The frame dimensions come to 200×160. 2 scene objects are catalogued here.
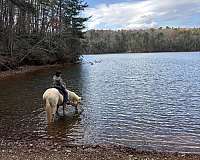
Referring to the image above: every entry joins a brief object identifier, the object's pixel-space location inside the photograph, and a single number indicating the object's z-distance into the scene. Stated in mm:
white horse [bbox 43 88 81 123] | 7838
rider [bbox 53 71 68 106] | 8405
